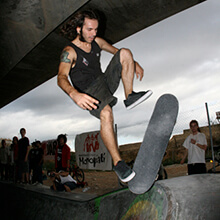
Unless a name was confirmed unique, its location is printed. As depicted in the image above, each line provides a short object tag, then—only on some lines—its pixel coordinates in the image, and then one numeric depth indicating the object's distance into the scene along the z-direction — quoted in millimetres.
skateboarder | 2086
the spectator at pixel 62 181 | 5500
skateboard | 1770
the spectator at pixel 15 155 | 8242
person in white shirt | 4914
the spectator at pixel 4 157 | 10445
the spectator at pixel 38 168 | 7418
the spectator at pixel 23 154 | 7730
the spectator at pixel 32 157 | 7501
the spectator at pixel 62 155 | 6120
